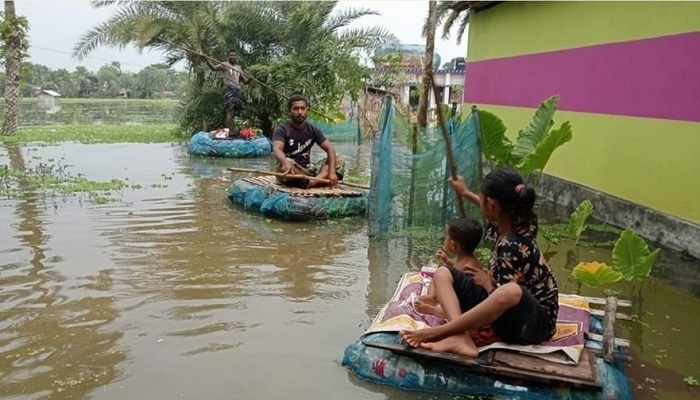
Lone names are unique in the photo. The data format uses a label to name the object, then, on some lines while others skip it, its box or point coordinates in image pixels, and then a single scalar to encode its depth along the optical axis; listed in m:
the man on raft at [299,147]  7.67
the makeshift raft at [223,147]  13.97
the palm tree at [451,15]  13.36
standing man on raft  14.68
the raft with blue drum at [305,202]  7.36
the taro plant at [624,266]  4.75
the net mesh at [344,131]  17.36
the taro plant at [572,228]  6.43
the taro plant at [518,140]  6.46
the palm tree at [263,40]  17.36
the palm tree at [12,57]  16.52
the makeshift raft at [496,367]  3.12
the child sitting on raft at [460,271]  3.46
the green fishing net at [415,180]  6.37
